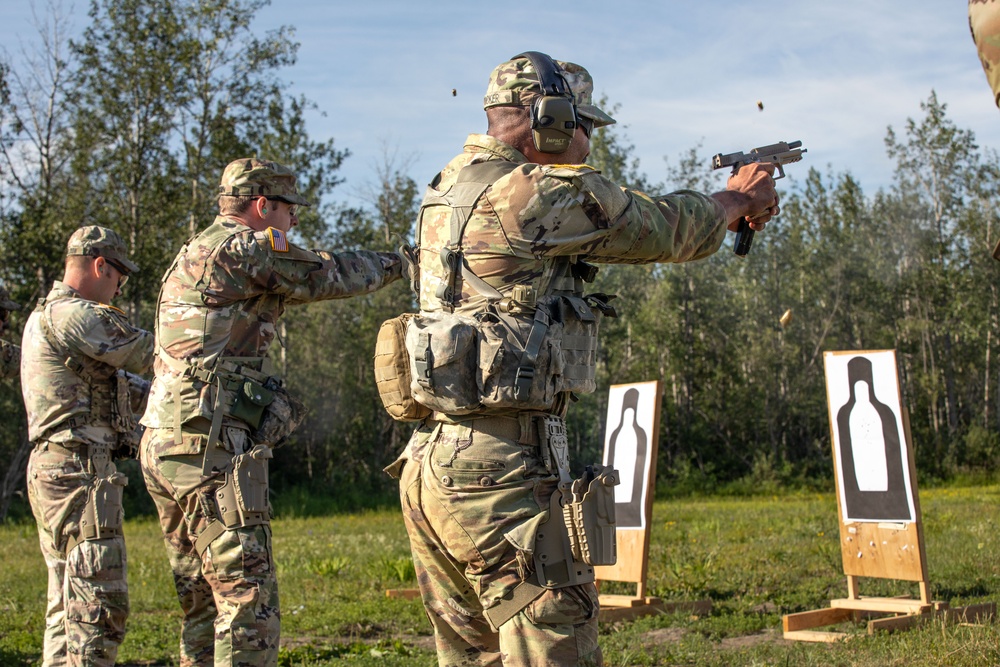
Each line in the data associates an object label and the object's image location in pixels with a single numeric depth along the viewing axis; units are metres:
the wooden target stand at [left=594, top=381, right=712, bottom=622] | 8.48
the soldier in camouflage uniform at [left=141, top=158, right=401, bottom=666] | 4.84
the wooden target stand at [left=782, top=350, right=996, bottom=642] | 7.37
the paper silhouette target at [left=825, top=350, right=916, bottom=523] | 8.19
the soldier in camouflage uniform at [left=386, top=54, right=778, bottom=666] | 3.46
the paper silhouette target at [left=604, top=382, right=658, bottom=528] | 9.04
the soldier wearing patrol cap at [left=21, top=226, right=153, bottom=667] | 5.63
